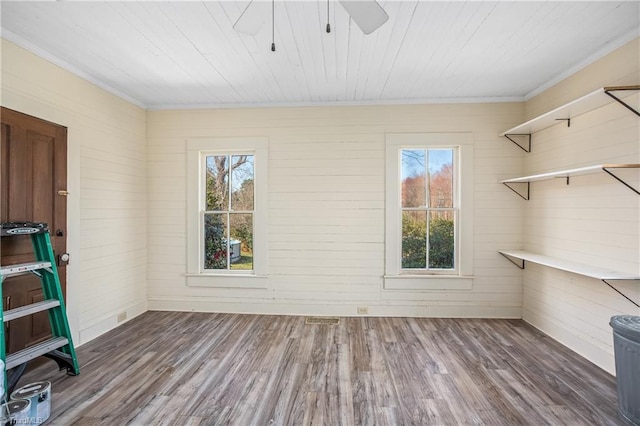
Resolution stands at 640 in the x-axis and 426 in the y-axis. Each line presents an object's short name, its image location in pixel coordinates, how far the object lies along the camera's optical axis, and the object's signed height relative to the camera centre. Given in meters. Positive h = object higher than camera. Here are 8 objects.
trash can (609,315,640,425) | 1.91 -0.98
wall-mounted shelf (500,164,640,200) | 2.24 +0.36
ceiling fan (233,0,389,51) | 1.47 +1.02
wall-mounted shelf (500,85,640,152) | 2.32 +0.95
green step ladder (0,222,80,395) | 2.13 -0.70
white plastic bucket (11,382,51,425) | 1.90 -1.19
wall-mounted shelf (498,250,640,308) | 2.33 -0.47
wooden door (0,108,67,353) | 2.39 +0.15
